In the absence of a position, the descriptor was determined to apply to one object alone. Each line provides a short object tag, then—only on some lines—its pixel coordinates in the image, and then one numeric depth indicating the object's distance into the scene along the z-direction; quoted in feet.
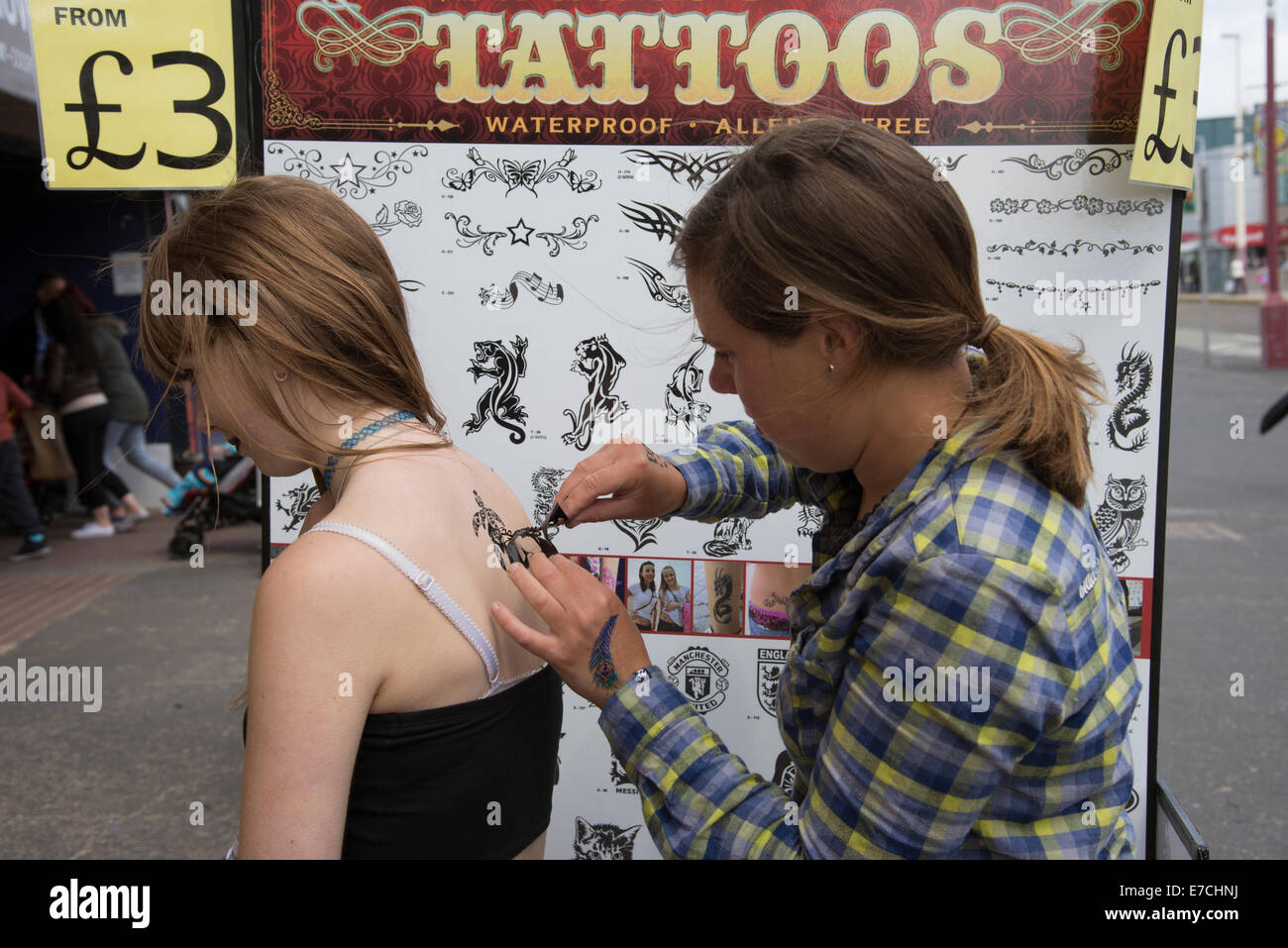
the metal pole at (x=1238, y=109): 59.57
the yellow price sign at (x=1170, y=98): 6.43
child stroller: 21.52
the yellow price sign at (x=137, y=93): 6.81
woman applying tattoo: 3.38
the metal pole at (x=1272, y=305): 45.85
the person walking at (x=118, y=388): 22.86
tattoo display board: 6.64
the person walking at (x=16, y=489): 20.35
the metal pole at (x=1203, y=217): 39.17
